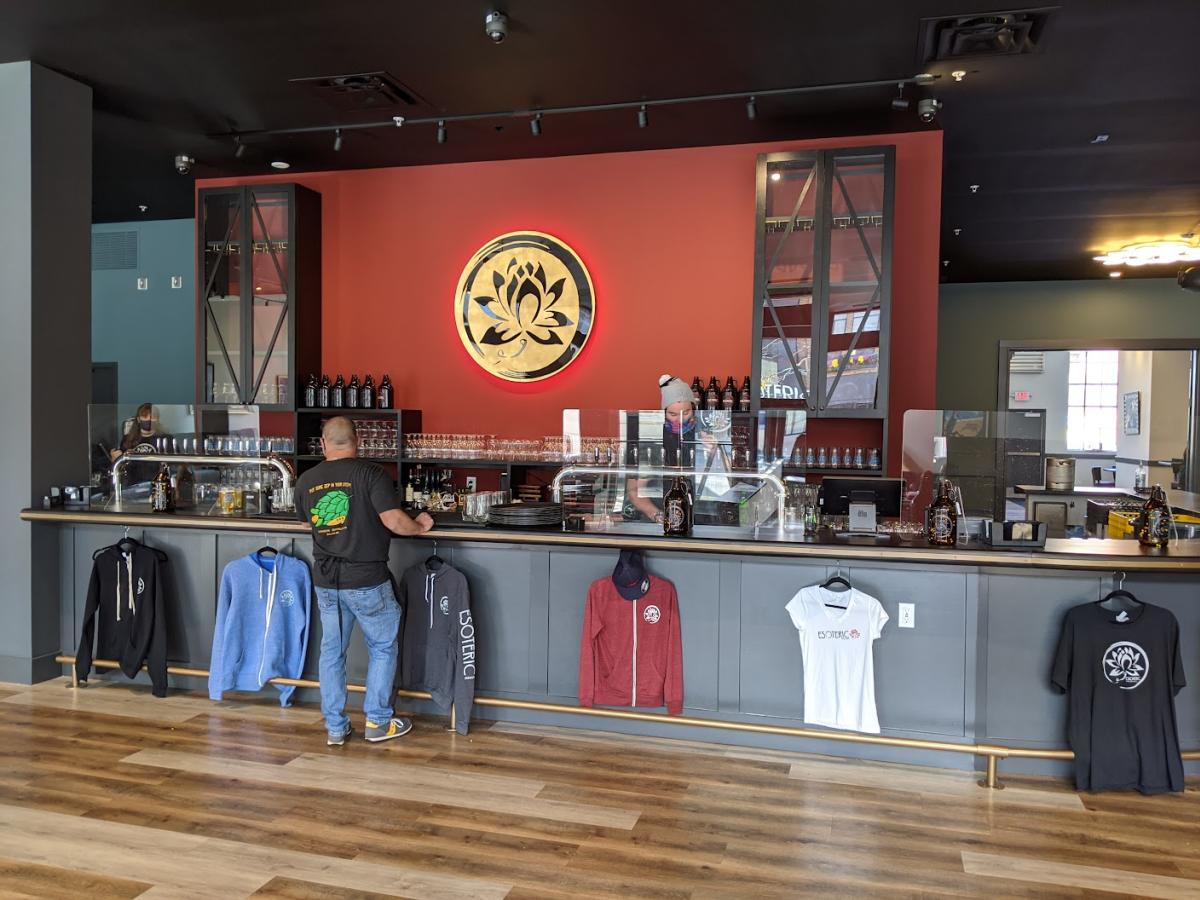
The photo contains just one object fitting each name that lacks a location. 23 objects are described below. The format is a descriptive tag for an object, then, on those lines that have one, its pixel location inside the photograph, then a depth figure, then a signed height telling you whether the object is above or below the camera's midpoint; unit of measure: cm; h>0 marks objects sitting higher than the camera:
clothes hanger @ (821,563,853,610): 407 -70
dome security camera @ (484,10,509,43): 420 +190
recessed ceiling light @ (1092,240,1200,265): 906 +187
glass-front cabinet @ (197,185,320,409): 674 +99
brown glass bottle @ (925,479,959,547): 412 -42
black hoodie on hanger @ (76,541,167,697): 487 -105
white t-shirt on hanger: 402 -102
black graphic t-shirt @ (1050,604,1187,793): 375 -113
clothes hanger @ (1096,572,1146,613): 384 -72
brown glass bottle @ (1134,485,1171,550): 422 -40
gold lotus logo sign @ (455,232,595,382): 658 +90
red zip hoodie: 426 -104
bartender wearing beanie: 435 -12
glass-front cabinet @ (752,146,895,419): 561 +96
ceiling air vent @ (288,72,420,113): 511 +197
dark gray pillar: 512 +43
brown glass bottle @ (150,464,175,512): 511 -42
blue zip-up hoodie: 467 -103
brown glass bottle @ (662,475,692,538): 431 -40
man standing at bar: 414 -64
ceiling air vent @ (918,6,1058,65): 419 +194
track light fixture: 500 +195
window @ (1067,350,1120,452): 1344 +52
